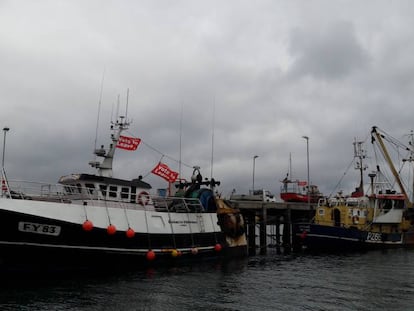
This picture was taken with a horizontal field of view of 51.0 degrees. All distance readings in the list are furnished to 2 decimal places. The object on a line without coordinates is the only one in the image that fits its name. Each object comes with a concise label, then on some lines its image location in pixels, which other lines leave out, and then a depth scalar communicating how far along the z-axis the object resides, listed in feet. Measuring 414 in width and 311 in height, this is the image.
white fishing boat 61.62
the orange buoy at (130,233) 70.28
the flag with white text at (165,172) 88.53
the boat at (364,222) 119.85
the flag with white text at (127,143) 82.73
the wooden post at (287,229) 136.98
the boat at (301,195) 173.06
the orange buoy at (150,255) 73.26
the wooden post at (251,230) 131.85
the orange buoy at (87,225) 64.28
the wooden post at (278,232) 138.92
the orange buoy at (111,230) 67.62
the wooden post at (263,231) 126.49
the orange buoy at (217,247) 88.28
